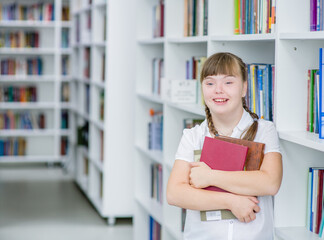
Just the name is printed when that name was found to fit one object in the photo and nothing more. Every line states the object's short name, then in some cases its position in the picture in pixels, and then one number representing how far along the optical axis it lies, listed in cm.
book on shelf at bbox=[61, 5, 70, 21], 756
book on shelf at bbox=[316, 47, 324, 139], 190
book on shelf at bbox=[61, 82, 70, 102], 761
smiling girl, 192
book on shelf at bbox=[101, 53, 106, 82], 523
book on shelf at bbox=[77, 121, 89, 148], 589
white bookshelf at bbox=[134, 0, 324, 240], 204
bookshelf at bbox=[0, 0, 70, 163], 744
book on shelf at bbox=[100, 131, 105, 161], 536
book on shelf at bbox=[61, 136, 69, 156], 766
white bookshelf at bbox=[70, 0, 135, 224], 477
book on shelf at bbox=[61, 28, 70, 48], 756
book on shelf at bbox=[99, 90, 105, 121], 518
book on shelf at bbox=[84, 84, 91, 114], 589
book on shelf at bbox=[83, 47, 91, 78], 590
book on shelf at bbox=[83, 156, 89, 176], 621
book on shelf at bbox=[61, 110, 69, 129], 764
